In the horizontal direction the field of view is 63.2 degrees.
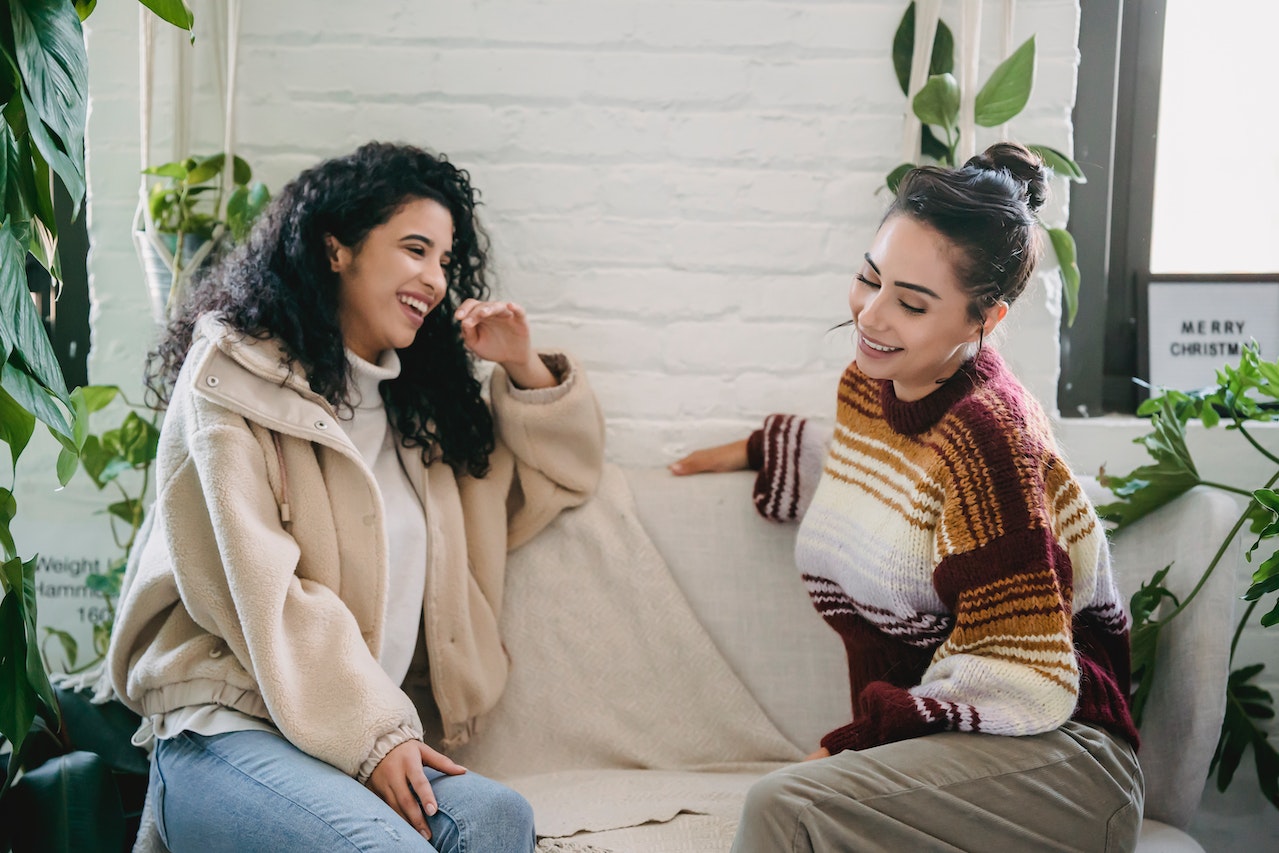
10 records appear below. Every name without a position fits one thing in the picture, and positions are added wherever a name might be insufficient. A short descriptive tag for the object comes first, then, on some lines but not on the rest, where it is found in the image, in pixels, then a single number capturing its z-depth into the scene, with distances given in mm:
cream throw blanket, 1605
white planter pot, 1717
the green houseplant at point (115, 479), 1772
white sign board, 1941
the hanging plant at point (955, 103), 1624
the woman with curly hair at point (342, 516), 1253
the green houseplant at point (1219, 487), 1450
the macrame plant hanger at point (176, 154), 1698
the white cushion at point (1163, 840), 1337
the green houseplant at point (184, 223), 1668
